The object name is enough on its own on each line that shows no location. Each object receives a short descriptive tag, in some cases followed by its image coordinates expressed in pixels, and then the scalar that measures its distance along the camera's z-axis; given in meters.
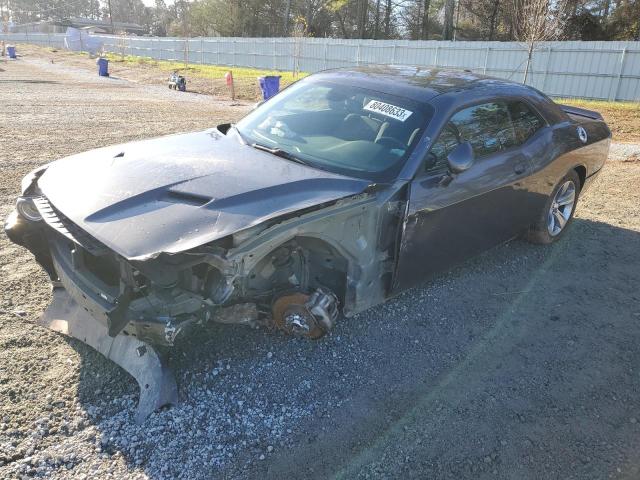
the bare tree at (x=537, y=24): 17.30
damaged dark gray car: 2.57
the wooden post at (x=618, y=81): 18.28
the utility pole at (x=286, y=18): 47.34
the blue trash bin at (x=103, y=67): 25.48
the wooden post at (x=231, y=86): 18.80
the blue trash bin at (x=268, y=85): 17.28
